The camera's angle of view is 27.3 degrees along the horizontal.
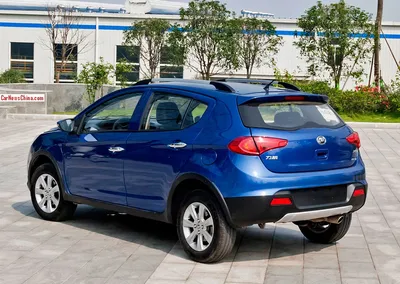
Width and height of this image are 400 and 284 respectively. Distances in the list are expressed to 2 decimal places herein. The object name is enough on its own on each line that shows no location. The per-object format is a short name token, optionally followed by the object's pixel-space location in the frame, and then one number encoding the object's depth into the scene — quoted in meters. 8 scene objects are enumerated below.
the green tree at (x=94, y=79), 29.53
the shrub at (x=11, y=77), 39.34
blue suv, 6.88
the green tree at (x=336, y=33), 32.62
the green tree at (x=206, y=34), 35.44
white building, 45.25
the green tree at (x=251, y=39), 36.69
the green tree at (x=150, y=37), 38.59
